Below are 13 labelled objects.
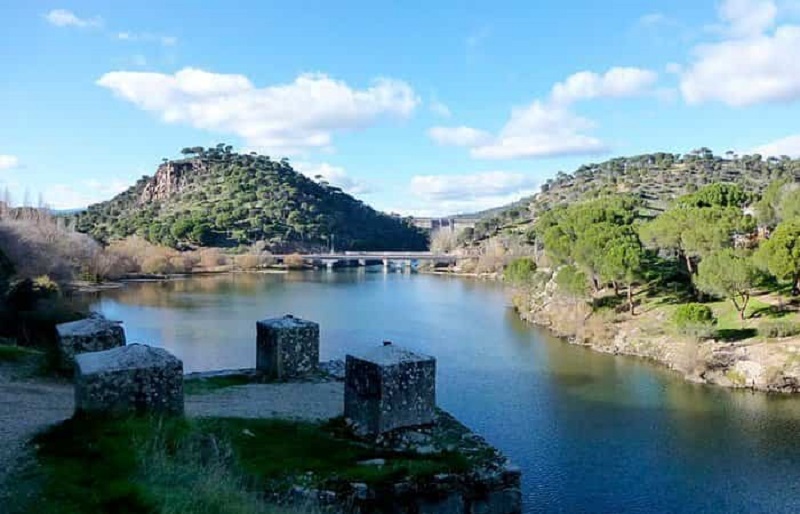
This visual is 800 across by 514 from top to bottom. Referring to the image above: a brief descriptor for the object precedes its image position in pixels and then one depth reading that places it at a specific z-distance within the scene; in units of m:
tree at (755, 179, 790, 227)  41.31
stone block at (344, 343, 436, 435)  11.87
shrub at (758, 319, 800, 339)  27.97
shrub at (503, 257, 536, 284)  48.09
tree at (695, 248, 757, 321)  30.22
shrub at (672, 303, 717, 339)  29.48
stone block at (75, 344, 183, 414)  10.60
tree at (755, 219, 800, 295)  30.05
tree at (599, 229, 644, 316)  36.31
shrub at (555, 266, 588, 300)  38.38
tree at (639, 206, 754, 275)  35.69
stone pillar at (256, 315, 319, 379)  16.45
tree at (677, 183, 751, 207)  44.69
